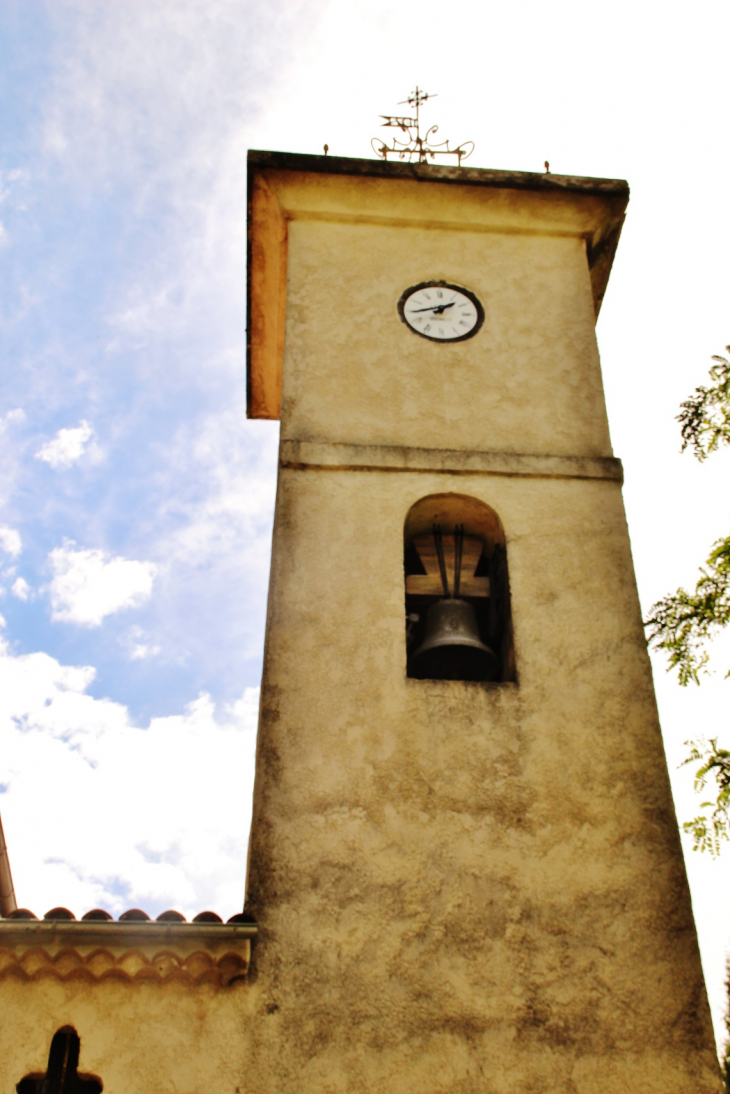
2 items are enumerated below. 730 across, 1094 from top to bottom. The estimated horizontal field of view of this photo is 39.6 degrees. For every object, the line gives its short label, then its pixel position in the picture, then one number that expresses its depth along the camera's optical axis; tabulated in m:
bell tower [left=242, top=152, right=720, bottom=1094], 4.42
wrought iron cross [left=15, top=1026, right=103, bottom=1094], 4.18
